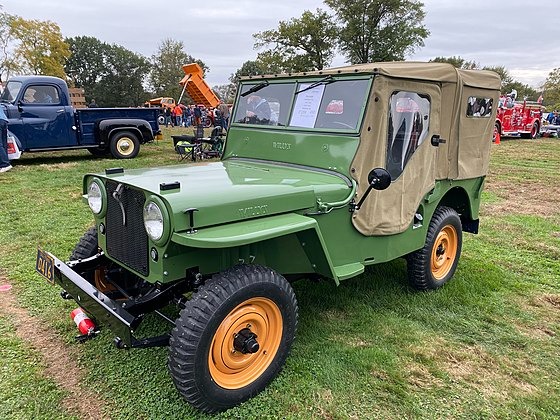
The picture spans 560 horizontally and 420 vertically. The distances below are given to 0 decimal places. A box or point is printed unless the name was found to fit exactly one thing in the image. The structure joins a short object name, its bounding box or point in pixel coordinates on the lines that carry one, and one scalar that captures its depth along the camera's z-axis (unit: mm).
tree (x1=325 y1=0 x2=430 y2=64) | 34719
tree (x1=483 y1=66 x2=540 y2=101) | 53344
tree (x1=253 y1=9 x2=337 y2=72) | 35562
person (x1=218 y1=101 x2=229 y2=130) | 17391
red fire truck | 19891
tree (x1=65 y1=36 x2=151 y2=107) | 51875
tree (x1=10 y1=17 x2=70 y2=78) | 32750
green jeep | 2400
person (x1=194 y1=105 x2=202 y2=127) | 23038
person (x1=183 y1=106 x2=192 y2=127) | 27792
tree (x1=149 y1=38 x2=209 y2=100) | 48438
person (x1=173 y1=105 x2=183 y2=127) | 26025
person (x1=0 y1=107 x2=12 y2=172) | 9501
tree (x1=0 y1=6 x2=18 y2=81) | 31922
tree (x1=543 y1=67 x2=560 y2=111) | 41438
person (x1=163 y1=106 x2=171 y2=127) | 27984
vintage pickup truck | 10469
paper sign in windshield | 3496
